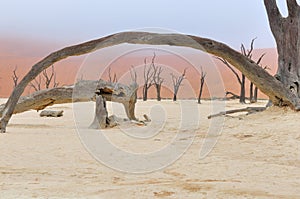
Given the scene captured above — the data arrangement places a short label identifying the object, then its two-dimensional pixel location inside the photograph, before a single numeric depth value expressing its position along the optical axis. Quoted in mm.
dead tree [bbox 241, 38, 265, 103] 28262
